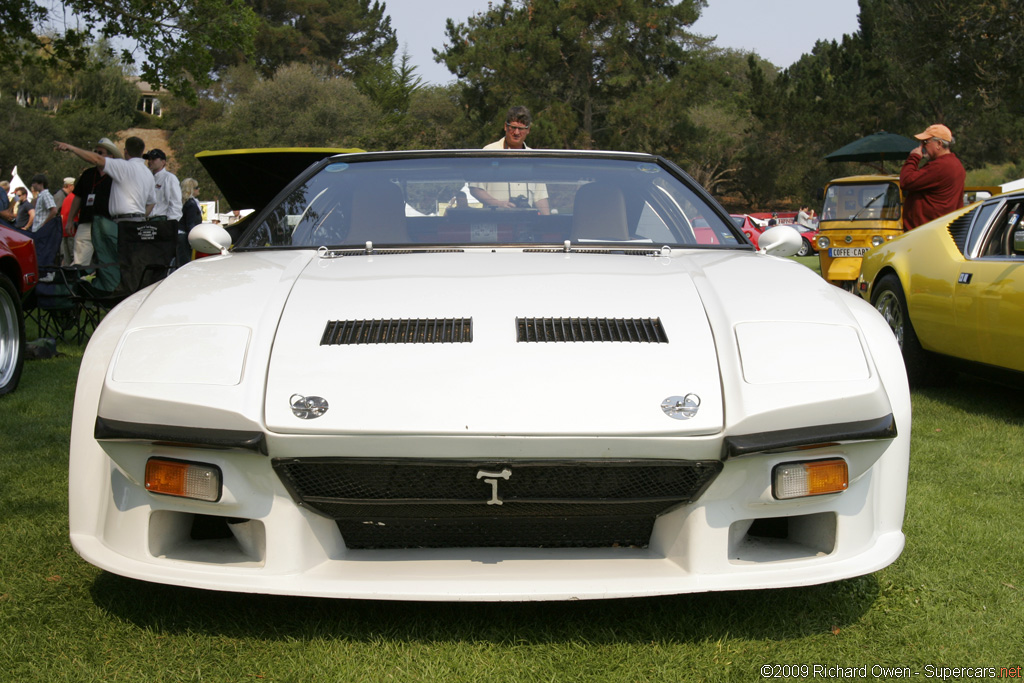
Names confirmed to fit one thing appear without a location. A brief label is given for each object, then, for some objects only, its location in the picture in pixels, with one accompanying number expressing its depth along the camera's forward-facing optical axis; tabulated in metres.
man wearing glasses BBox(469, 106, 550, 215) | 3.18
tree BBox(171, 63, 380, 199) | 55.97
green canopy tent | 17.58
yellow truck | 12.32
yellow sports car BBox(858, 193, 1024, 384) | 4.58
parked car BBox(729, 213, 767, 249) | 28.00
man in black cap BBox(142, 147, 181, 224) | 8.94
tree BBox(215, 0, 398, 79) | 69.44
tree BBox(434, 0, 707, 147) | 44.38
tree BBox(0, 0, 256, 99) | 11.14
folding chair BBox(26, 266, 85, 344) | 7.29
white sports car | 1.97
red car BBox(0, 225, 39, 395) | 5.42
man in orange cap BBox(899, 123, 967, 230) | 7.52
